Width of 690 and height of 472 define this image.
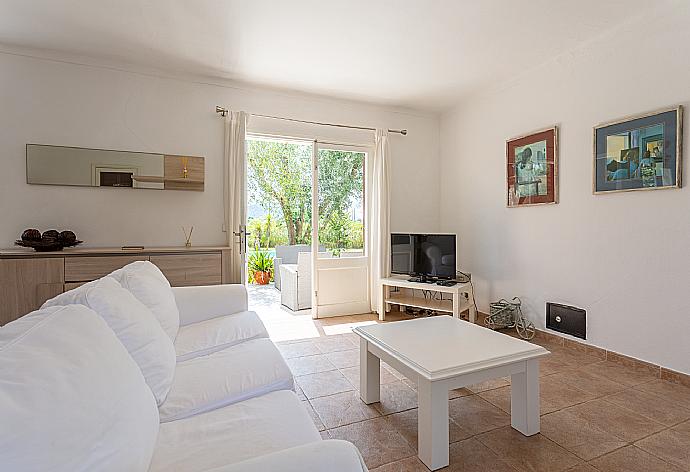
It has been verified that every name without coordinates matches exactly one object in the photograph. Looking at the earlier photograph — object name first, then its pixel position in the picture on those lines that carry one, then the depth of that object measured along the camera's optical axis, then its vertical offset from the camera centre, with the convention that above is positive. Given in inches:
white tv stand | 159.5 -30.2
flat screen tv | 168.1 -9.5
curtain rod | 158.6 +51.9
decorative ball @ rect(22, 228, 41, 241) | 124.2 +0.0
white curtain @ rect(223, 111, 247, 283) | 159.0 +23.3
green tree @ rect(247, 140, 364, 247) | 339.3 +46.9
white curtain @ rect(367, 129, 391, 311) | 187.9 +10.0
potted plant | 303.0 -26.0
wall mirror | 135.0 +25.0
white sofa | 28.2 -17.0
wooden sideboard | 114.7 -11.0
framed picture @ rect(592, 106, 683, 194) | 106.0 +24.3
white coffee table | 70.0 -26.2
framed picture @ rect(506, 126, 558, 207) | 142.3 +25.8
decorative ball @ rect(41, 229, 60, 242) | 125.2 -0.4
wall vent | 131.9 -30.6
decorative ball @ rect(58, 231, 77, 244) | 128.2 -0.7
